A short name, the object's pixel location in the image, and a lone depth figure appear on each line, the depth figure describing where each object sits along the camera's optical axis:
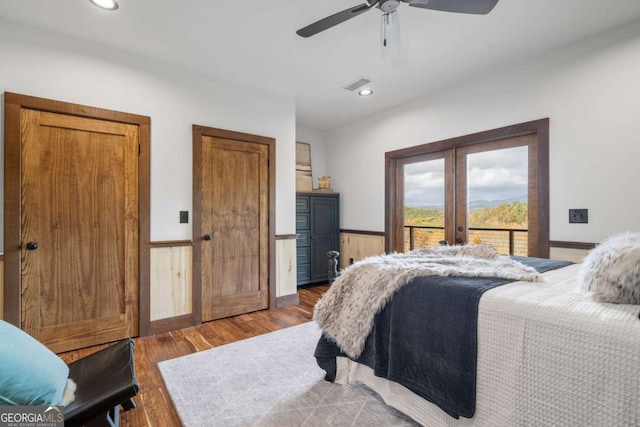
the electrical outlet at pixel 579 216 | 2.54
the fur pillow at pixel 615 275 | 1.04
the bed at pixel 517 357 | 0.92
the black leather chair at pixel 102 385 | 1.22
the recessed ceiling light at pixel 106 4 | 2.07
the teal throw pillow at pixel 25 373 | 1.08
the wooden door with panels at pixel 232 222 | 3.11
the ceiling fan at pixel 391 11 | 1.73
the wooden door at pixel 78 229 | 2.36
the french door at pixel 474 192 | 2.91
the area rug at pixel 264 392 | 1.61
